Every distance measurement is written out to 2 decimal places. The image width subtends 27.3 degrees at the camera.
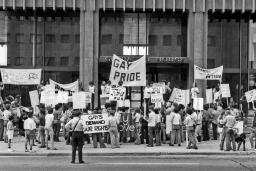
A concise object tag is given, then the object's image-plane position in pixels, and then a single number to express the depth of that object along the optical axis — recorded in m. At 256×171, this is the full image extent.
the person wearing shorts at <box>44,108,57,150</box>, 21.42
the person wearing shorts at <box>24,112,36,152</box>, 20.83
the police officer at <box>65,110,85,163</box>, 17.34
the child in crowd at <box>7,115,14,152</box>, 20.80
